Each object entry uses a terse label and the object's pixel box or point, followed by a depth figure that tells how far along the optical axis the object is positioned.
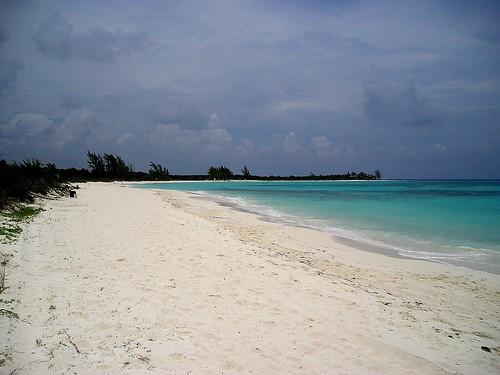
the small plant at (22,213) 10.85
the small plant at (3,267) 4.81
